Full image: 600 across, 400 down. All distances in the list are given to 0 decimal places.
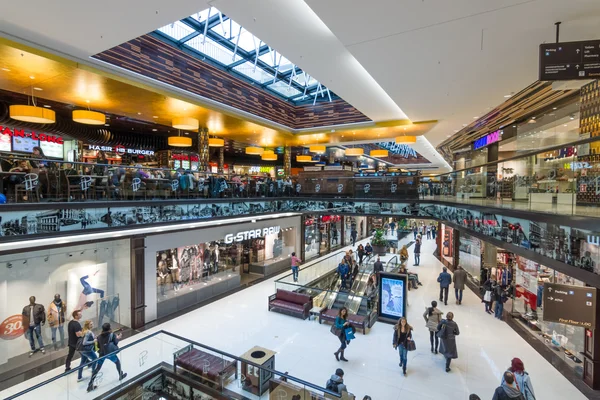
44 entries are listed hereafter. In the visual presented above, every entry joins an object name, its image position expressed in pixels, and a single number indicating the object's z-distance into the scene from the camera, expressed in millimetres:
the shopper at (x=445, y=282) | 11062
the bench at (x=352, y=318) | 8898
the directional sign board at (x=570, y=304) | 5723
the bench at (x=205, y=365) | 6520
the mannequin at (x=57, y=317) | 8266
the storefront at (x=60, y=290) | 7555
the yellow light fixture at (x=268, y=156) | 17494
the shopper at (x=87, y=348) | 6523
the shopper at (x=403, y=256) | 14688
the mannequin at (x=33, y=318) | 7742
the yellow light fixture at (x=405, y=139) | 13301
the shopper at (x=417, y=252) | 17344
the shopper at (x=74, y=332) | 6910
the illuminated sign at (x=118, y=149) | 13789
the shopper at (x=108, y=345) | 6539
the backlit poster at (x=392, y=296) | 9446
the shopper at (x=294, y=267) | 14285
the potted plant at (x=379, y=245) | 19953
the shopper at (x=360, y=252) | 16727
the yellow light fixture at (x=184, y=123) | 9750
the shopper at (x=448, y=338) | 6812
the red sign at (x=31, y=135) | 10594
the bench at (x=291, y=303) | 10273
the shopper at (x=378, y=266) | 12946
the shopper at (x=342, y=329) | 7375
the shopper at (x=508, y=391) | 4723
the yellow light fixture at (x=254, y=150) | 16489
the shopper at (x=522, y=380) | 5082
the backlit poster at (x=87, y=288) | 8750
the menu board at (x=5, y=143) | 10438
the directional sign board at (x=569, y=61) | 4527
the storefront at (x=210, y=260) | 10281
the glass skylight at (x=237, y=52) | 9719
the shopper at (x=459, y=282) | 11055
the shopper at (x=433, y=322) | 7676
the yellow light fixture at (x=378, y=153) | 19784
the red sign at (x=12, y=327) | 7421
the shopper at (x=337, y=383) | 5337
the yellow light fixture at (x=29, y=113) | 7016
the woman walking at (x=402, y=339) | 6781
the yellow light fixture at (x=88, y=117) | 8031
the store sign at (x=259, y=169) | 27359
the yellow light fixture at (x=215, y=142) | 14092
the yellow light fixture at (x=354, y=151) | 18422
